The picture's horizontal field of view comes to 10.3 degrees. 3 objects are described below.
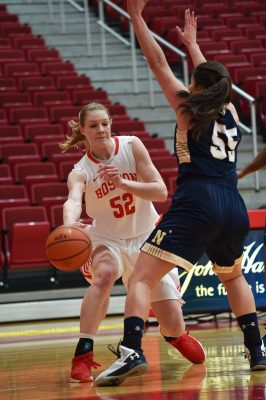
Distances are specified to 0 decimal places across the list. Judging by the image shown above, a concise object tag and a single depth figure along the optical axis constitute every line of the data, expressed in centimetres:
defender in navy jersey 812
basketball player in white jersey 921
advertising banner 1390
